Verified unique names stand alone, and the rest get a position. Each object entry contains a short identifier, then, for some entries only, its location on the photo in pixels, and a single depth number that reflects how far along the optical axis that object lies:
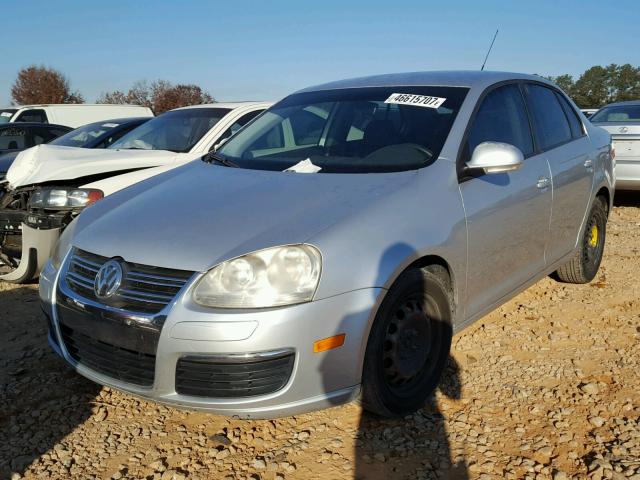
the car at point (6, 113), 13.66
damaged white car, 4.69
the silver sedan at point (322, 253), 2.36
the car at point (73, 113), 13.44
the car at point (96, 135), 6.93
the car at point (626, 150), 7.91
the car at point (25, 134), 9.48
